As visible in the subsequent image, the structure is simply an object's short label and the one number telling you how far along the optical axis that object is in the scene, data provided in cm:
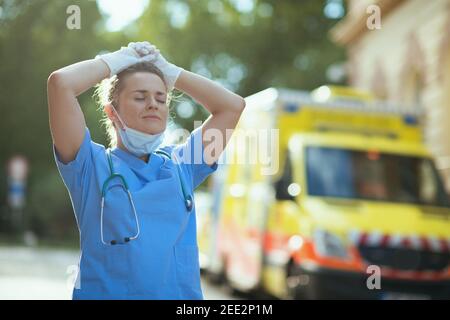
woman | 564
